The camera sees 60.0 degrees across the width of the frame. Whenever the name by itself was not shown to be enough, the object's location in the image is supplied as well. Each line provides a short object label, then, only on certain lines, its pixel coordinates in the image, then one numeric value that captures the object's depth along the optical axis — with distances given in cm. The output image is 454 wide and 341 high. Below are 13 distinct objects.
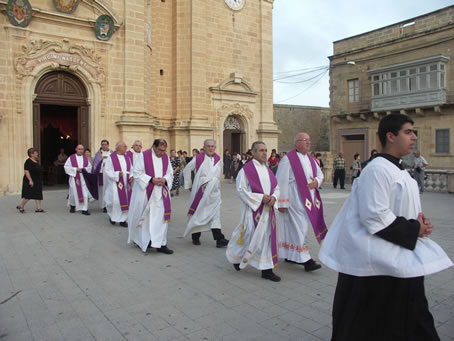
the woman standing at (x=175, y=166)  1362
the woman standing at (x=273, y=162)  1686
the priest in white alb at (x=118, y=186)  883
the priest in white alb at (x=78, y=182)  1010
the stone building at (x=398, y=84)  2303
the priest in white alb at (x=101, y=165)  1025
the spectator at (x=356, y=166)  1627
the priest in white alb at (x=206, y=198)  678
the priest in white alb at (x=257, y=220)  496
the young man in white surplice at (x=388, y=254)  243
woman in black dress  990
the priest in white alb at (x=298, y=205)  530
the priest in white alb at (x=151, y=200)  633
